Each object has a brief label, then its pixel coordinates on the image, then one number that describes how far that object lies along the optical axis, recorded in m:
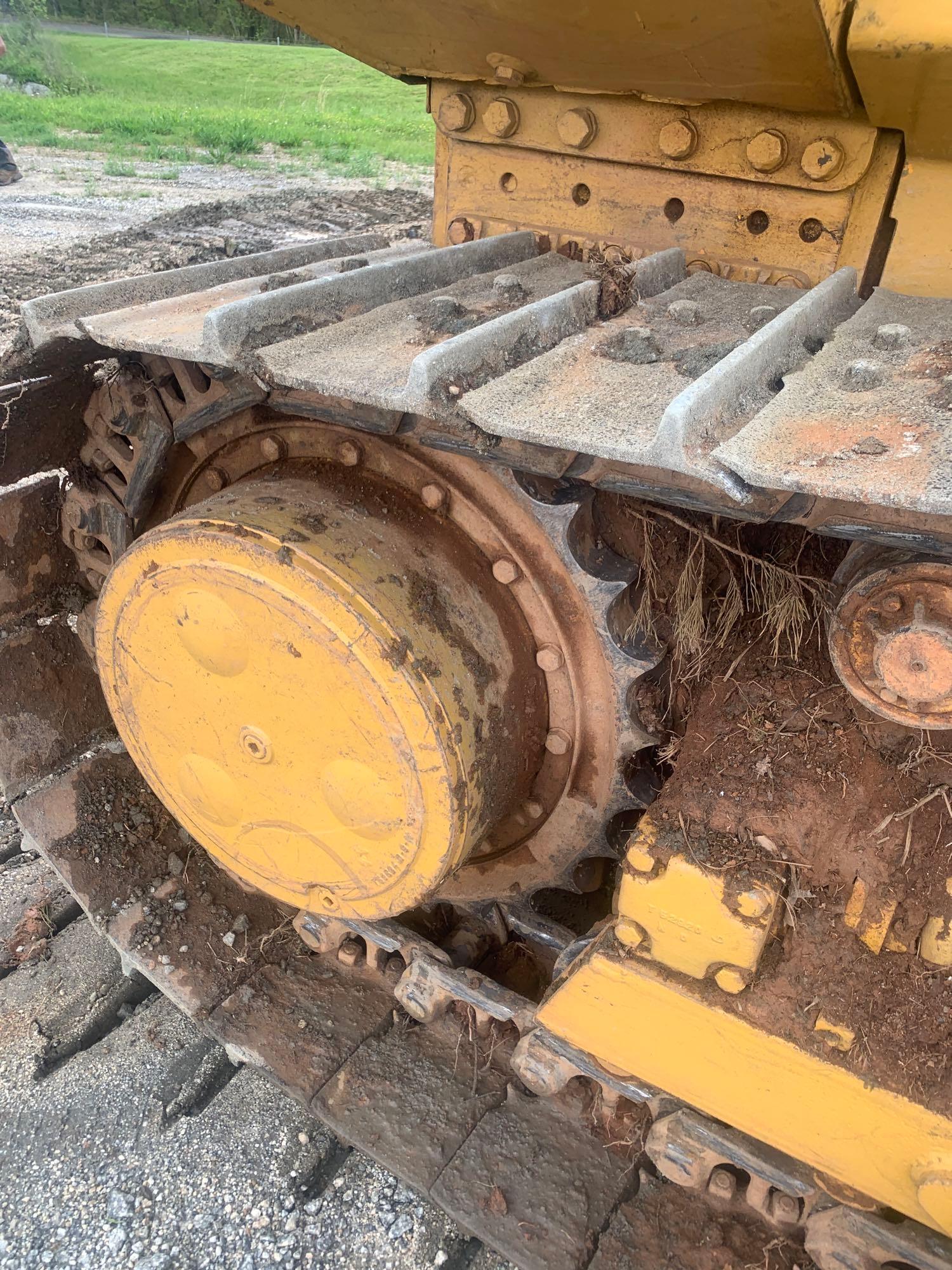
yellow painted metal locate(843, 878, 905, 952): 1.28
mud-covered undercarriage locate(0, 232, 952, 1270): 1.13
